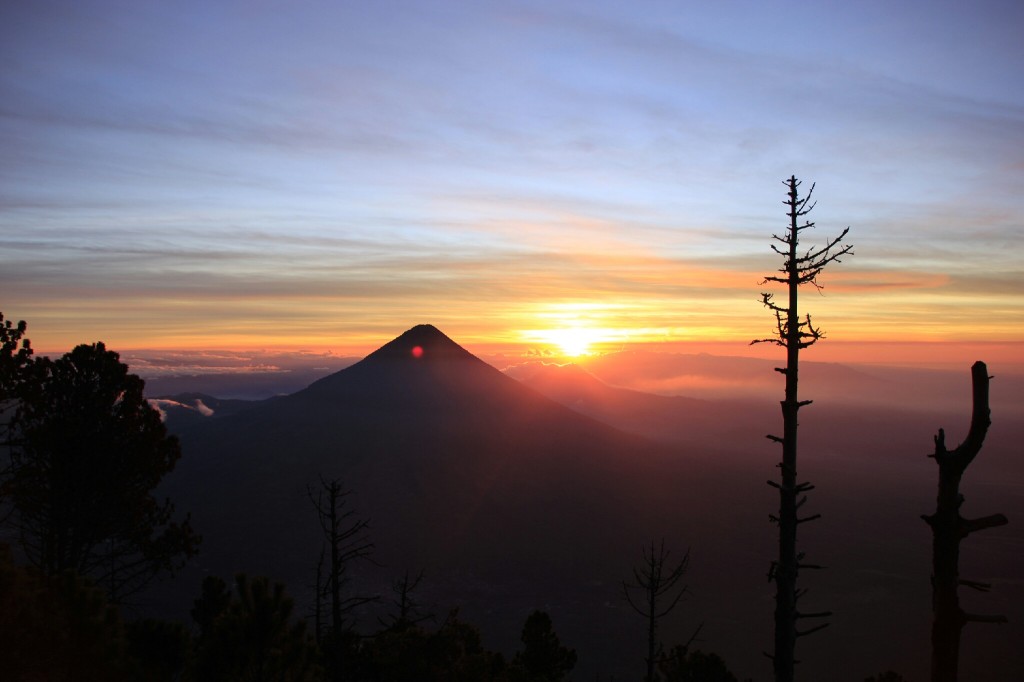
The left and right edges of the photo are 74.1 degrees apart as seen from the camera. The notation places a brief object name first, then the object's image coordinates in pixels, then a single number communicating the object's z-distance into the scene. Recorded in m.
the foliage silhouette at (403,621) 30.14
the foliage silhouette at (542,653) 32.59
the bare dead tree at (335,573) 20.85
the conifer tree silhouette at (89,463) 22.34
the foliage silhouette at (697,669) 27.58
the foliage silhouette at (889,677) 25.54
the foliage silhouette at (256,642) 14.59
